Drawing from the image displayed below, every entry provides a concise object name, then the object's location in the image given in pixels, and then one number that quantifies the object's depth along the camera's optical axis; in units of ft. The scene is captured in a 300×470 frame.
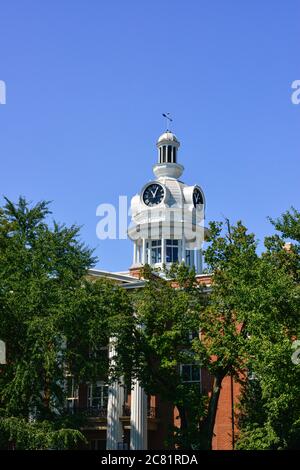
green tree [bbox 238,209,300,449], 86.53
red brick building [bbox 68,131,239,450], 133.18
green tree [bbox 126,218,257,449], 103.96
